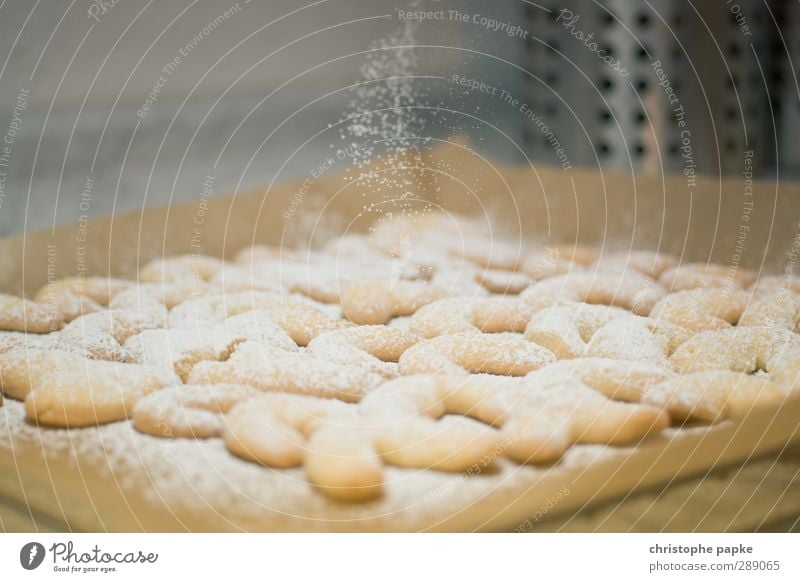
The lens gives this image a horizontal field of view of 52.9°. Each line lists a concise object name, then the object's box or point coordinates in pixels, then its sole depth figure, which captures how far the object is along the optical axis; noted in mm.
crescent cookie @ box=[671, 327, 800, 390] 456
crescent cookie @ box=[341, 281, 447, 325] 558
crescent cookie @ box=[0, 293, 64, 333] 540
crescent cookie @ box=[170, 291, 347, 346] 526
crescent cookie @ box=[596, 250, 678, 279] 636
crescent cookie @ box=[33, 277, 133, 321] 564
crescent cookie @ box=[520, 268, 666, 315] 567
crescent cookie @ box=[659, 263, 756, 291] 598
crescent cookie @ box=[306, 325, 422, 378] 477
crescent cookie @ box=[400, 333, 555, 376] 465
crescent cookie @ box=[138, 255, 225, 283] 636
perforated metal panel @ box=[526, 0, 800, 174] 729
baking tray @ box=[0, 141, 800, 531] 371
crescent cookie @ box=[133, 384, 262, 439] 411
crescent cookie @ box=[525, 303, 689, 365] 480
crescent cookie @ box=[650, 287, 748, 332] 524
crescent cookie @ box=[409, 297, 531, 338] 522
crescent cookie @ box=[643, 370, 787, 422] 412
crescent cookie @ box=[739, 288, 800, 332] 513
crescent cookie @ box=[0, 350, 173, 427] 422
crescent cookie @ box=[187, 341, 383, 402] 441
